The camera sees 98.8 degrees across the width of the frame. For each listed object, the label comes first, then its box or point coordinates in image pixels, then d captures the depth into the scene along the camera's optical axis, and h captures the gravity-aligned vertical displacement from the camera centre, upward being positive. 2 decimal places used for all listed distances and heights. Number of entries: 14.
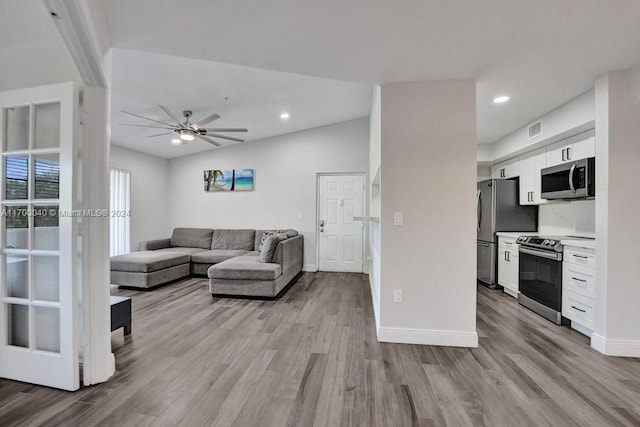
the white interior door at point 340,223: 5.51 -0.21
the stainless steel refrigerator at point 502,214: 4.22 -0.01
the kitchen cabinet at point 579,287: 2.54 -0.72
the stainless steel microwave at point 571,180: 2.85 +0.38
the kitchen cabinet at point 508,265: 3.81 -0.74
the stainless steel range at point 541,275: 2.96 -0.73
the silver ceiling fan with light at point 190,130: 3.65 +1.13
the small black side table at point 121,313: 2.42 -0.93
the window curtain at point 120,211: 5.22 +0.02
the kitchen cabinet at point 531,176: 3.72 +0.54
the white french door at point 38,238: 1.75 -0.17
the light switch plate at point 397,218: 2.55 -0.05
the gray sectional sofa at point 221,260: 3.80 -0.78
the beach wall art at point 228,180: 5.95 +0.72
